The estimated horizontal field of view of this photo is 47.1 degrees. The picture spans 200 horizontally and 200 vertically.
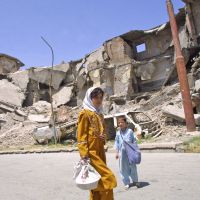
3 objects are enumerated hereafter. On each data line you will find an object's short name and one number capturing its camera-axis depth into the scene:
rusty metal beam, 10.85
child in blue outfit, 4.54
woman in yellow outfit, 2.73
